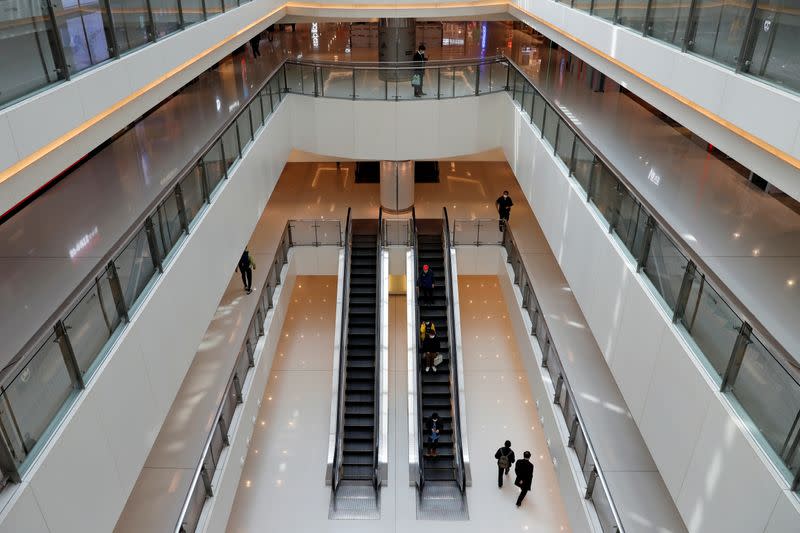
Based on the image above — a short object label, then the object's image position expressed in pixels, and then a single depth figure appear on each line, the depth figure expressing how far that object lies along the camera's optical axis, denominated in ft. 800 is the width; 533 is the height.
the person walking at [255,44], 59.88
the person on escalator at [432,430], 38.75
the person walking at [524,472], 32.71
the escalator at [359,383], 36.42
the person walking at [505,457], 34.78
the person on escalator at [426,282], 47.50
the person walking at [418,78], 46.21
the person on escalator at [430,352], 43.11
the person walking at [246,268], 41.84
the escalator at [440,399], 35.99
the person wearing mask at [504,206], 48.42
